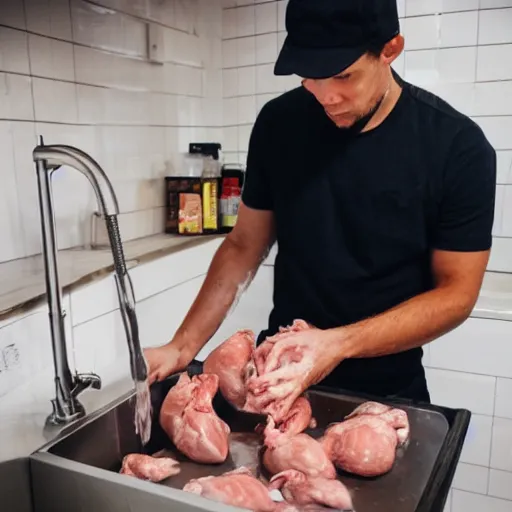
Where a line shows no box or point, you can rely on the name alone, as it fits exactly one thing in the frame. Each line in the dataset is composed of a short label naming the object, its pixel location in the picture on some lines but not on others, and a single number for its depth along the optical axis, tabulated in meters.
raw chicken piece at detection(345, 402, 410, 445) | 0.77
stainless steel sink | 0.60
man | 0.87
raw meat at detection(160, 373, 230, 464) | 0.76
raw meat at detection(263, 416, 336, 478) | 0.71
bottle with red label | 1.97
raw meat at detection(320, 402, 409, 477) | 0.71
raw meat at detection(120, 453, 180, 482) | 0.71
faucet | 0.71
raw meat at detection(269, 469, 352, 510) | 0.65
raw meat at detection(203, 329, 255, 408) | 0.88
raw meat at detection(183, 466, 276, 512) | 0.63
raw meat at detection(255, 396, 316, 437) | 0.78
